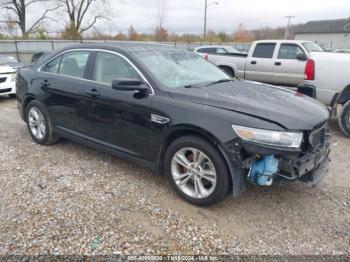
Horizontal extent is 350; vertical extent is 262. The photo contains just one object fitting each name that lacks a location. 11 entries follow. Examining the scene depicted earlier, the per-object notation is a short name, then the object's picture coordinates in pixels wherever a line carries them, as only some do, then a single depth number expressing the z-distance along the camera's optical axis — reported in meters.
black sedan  2.54
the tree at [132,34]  34.39
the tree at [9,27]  30.95
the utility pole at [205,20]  34.99
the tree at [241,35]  52.88
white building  47.92
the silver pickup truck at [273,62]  8.36
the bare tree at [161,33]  33.84
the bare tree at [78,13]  36.28
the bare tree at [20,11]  32.50
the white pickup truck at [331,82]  4.96
